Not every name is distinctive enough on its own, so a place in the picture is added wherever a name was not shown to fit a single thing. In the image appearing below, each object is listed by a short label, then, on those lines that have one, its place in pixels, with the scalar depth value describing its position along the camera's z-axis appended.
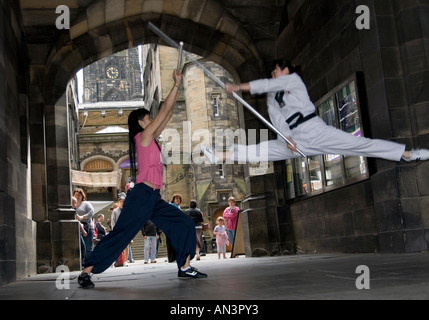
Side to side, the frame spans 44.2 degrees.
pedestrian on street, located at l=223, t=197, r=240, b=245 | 14.77
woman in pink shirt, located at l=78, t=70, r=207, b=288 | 4.71
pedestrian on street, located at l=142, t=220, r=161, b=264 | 13.43
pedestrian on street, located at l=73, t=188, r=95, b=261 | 11.32
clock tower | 96.44
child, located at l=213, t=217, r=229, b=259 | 14.27
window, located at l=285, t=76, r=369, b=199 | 8.16
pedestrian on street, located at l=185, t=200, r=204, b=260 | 12.75
